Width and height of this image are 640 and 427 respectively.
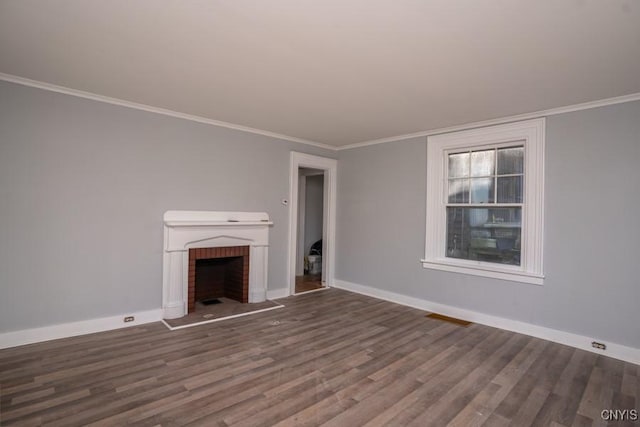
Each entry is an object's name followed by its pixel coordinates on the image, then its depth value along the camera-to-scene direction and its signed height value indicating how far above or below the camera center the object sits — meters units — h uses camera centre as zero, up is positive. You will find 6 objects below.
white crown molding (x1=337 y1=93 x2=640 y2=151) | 3.25 +1.23
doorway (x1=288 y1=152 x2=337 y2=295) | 5.37 -0.13
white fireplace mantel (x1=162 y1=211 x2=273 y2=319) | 4.05 -0.37
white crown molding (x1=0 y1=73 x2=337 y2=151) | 3.18 +1.23
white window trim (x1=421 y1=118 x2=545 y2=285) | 3.74 +0.26
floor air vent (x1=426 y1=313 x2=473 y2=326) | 4.19 -1.30
